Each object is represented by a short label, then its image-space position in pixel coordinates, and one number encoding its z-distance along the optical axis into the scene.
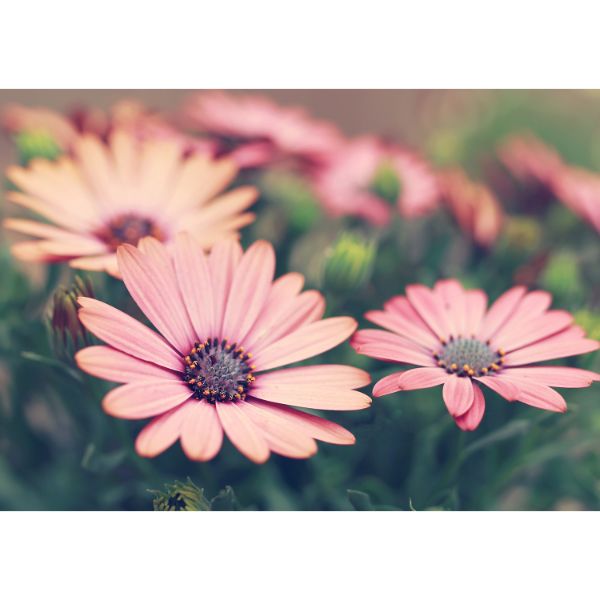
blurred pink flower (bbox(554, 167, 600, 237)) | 0.56
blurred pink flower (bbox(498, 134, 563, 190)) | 0.63
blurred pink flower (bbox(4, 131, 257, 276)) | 0.44
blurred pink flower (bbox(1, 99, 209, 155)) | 0.54
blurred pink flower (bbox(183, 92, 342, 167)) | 0.55
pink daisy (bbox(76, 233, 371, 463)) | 0.33
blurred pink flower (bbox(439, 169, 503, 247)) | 0.54
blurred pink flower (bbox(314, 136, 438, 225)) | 0.58
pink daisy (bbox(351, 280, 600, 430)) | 0.35
